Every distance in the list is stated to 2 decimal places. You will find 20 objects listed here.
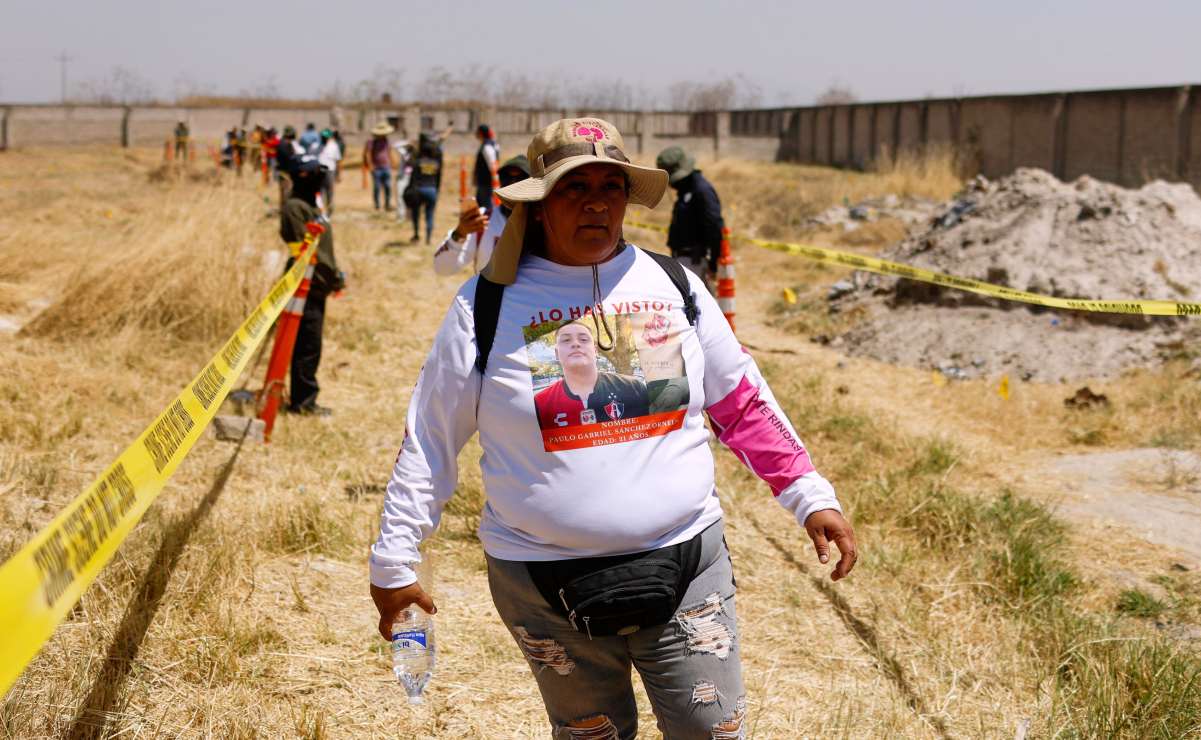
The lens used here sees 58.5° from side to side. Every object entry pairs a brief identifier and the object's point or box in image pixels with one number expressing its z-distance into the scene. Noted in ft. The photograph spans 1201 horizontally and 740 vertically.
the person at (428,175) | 54.16
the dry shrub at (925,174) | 76.69
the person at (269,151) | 89.75
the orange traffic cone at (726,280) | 29.73
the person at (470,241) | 20.84
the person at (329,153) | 52.21
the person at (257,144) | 100.63
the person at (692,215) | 28.14
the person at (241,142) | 100.99
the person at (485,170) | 44.60
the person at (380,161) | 67.15
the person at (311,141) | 64.80
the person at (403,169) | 61.11
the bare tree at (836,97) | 210.47
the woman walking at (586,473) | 7.61
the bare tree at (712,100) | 202.28
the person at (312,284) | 24.90
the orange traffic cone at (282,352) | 22.03
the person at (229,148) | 104.47
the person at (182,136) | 114.84
